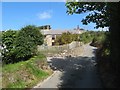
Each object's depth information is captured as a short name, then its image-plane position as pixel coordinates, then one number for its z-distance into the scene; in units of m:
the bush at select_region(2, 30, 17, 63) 7.46
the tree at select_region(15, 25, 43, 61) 7.11
